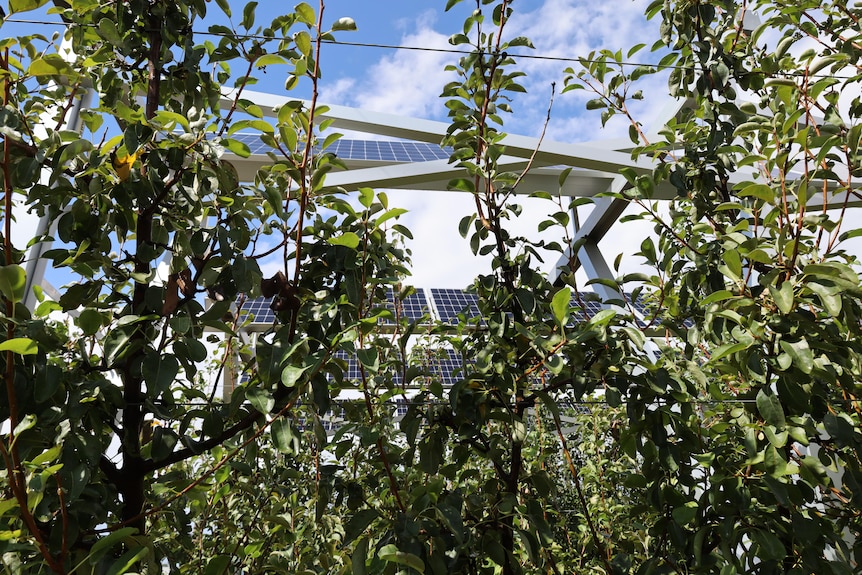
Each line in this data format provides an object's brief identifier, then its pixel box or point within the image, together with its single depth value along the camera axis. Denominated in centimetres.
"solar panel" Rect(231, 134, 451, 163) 497
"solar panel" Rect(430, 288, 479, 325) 708
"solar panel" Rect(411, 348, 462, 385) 301
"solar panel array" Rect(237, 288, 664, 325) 631
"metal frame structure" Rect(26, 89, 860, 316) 387
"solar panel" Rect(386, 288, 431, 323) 664
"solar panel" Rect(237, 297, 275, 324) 601
